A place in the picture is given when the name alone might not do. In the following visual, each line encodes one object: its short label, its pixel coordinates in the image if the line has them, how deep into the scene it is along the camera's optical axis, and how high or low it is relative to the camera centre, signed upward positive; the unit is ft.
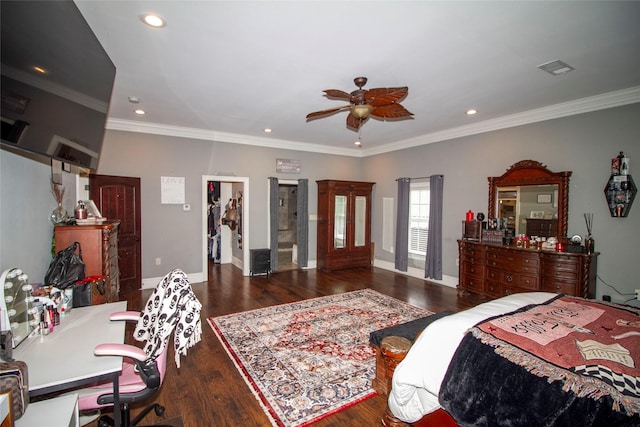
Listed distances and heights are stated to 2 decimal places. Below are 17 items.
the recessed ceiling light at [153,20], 6.70 +4.34
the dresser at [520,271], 11.89 -2.85
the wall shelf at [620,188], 11.23 +0.82
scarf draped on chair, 5.70 -2.28
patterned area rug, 7.48 -4.87
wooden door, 15.03 -0.50
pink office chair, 5.28 -2.71
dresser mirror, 13.28 +0.46
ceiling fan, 8.74 +3.40
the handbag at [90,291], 7.95 -2.51
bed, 3.96 -2.61
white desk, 4.45 -2.62
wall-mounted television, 4.15 +2.19
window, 19.76 -0.69
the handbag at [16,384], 3.79 -2.38
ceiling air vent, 8.98 +4.47
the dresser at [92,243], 9.27 -1.27
